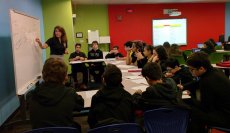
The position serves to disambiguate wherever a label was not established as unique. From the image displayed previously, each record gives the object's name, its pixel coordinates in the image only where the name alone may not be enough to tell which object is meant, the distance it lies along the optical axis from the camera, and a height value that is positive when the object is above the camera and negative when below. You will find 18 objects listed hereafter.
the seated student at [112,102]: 1.98 -0.47
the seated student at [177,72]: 3.20 -0.38
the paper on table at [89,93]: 2.72 -0.54
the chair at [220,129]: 1.99 -0.71
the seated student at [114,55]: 7.41 -0.26
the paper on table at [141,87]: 2.94 -0.51
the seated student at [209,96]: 2.09 -0.46
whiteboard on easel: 3.36 -0.02
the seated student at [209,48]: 6.07 -0.10
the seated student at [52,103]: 1.88 -0.43
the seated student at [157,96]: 2.09 -0.44
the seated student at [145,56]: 4.76 -0.21
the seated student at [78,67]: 6.81 -0.55
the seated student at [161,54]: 3.87 -0.14
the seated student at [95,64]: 7.16 -0.50
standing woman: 5.20 +0.11
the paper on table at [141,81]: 3.29 -0.49
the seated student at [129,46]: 5.89 +0.00
